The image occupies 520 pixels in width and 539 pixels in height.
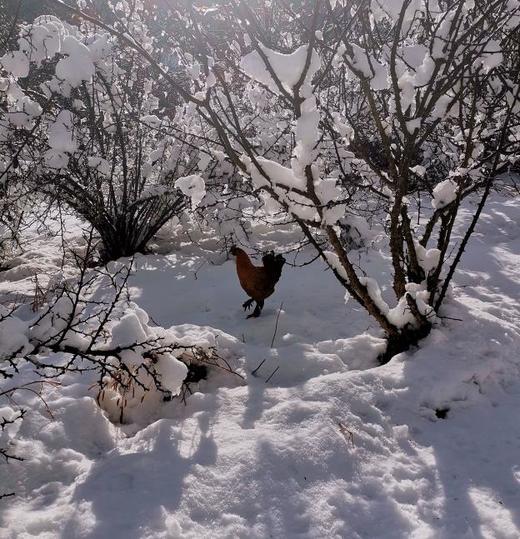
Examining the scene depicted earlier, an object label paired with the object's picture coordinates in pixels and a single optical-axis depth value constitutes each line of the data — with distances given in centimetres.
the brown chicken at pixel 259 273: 349
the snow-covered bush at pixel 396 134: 198
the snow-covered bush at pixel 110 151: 388
